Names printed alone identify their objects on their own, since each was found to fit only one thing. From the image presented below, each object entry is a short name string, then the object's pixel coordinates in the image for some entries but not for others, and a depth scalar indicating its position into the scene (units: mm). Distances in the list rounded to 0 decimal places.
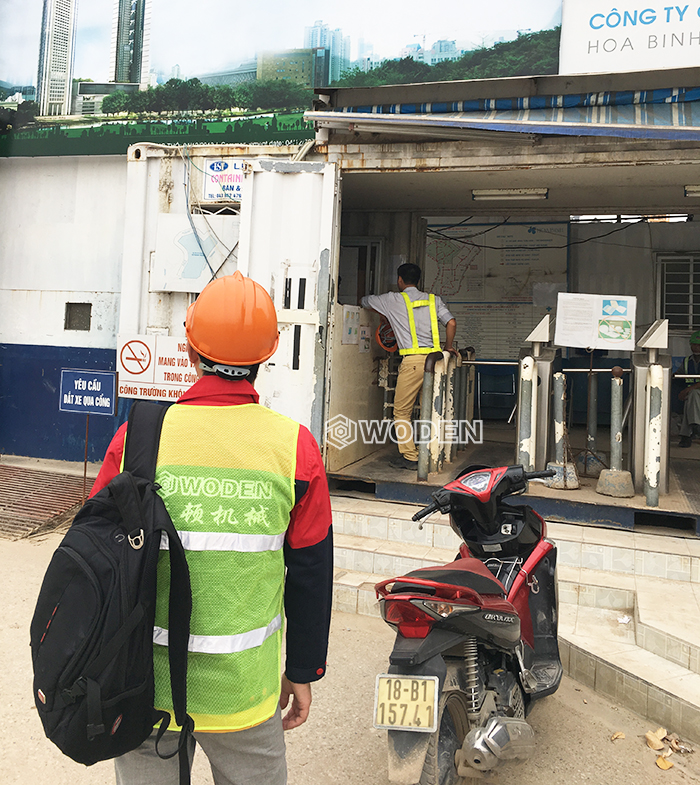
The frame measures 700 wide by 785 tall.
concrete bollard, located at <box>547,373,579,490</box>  5484
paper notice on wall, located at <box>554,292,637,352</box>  5422
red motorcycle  2170
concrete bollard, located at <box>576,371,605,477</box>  6152
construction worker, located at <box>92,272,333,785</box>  1520
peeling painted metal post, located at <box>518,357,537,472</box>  5434
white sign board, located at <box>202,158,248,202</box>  6305
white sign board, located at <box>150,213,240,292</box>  6375
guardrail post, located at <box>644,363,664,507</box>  4996
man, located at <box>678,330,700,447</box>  9117
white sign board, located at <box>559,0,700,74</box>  5984
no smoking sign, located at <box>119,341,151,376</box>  6289
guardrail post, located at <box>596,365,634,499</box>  5242
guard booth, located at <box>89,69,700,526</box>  5055
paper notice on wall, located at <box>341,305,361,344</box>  6172
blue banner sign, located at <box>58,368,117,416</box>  6086
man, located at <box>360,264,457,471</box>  6312
